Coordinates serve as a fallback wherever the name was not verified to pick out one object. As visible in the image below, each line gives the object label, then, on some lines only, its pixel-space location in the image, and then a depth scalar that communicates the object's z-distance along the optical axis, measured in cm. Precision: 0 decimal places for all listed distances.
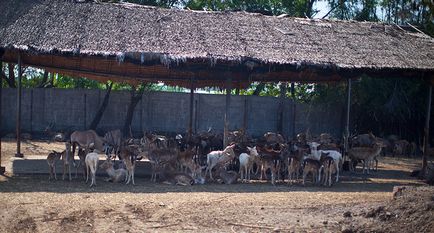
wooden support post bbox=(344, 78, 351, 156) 1722
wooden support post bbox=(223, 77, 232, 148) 1619
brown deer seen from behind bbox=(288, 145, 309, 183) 1441
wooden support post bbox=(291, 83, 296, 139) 2542
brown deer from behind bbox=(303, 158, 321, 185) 1414
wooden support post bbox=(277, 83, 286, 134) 2530
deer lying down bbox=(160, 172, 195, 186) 1360
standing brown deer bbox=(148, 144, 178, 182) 1445
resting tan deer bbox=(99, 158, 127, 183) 1368
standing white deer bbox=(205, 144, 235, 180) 1471
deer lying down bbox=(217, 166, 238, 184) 1412
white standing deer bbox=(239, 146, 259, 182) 1458
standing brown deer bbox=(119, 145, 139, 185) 1334
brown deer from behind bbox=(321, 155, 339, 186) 1422
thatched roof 1478
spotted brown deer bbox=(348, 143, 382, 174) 1684
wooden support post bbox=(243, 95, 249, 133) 2518
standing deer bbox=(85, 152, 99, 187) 1280
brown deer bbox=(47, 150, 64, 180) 1332
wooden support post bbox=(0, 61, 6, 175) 1395
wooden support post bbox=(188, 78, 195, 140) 1826
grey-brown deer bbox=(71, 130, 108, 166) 1662
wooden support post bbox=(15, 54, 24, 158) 1536
